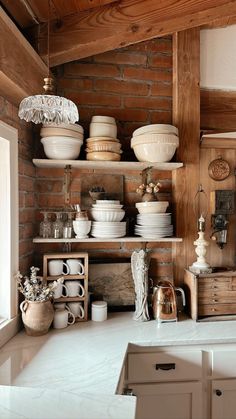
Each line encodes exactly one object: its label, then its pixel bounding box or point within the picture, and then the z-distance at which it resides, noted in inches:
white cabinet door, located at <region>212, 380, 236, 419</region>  55.3
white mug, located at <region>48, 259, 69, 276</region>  63.2
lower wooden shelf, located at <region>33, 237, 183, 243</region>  61.7
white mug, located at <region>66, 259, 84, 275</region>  64.2
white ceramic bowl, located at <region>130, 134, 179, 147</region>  61.9
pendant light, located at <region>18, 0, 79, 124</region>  42.0
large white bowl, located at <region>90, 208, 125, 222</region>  62.9
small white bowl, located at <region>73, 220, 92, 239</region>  62.5
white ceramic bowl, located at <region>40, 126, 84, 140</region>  60.6
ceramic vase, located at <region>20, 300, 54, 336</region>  56.5
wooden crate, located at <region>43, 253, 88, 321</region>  63.2
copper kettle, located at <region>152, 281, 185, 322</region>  63.2
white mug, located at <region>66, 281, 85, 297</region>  64.0
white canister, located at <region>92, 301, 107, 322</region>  64.2
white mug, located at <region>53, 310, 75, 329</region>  60.6
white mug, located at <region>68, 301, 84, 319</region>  64.2
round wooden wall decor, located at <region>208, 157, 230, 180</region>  71.9
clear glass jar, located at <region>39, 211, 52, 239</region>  64.4
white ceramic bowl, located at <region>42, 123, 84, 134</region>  60.3
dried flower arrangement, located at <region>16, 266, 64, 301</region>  57.6
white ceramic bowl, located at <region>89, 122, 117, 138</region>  63.7
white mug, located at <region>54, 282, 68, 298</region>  62.5
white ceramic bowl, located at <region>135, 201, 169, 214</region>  64.1
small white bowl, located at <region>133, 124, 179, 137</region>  62.3
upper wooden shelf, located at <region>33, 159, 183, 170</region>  61.9
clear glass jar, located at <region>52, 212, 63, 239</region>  64.1
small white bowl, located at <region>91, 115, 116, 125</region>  64.1
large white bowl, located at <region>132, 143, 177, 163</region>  62.5
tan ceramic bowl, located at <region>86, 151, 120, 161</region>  62.4
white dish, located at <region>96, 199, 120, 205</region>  63.2
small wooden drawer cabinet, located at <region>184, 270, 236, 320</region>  63.7
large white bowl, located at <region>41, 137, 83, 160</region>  60.7
